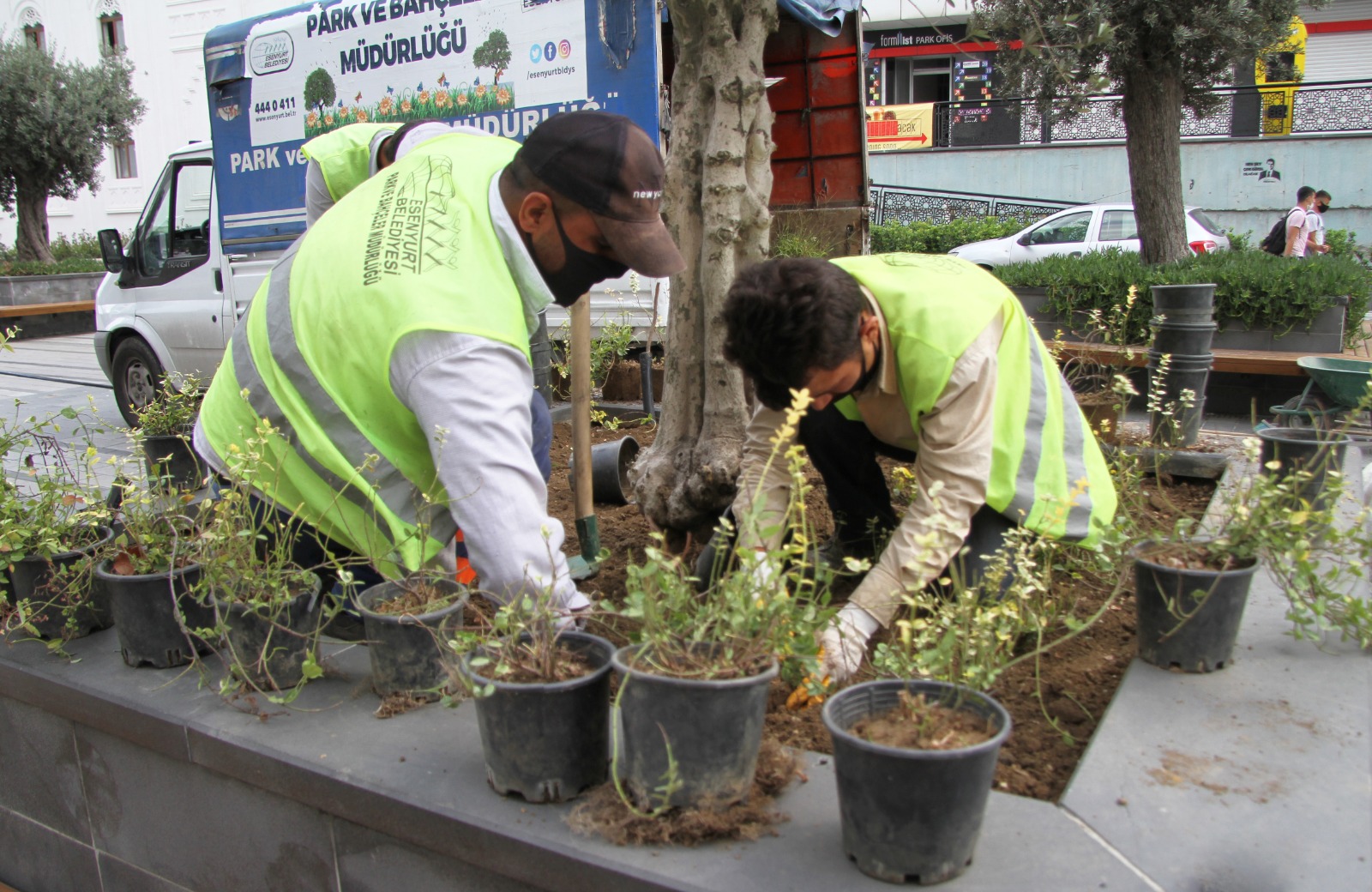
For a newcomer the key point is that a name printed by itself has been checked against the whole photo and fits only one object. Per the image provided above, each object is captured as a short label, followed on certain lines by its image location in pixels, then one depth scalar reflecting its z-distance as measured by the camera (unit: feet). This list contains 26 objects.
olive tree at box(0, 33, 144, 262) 62.13
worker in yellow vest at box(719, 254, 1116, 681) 7.02
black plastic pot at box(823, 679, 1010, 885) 4.76
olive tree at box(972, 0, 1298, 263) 29.25
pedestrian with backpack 40.11
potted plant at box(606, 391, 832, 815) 5.24
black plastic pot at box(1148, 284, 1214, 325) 14.76
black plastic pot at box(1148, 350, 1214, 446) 14.14
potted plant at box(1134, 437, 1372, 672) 7.20
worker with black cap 6.26
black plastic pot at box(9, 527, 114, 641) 8.80
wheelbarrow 14.67
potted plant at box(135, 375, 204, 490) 15.10
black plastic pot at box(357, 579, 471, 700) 6.91
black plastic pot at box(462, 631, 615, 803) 5.59
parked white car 45.21
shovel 10.47
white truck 22.29
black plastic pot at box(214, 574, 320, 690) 7.24
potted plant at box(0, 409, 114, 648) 8.72
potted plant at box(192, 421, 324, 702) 7.17
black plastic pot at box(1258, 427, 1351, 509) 9.63
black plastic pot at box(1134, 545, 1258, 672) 7.16
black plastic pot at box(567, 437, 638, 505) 13.50
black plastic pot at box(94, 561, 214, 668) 7.98
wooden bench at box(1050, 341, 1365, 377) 21.58
